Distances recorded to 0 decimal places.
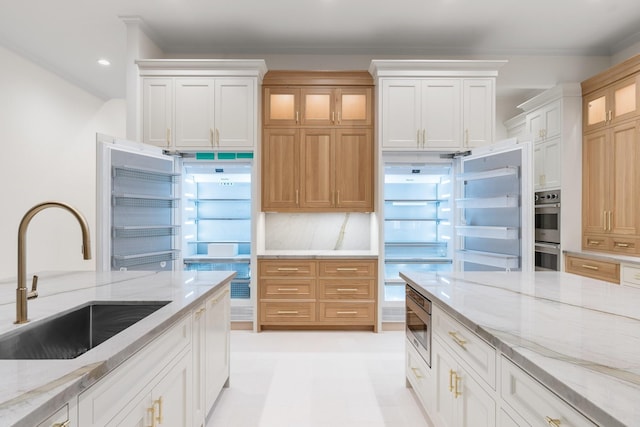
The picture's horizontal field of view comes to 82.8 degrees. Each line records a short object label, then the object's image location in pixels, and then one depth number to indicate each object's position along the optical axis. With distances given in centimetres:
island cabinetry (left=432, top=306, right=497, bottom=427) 136
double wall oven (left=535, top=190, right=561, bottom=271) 416
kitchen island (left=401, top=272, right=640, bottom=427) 83
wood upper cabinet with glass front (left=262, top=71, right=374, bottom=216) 408
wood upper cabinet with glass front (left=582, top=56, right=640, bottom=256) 345
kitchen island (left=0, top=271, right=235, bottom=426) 81
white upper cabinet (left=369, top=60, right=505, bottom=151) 391
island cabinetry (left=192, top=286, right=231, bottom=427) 190
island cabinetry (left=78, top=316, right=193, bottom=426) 103
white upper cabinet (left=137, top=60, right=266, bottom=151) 390
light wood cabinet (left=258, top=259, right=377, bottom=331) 393
